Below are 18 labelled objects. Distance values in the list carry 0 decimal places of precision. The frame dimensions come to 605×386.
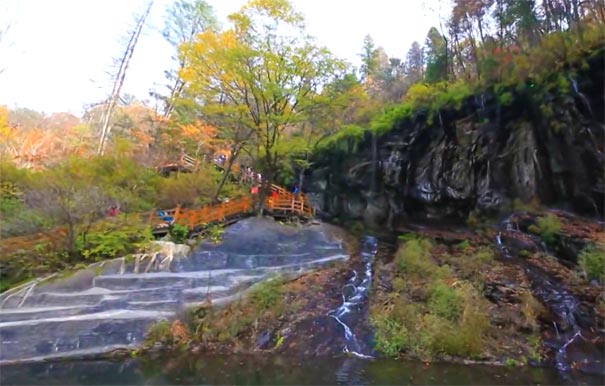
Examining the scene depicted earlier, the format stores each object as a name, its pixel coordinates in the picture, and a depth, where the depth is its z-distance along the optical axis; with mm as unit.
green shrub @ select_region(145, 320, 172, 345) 10250
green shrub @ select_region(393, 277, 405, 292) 11810
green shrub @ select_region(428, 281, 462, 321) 10141
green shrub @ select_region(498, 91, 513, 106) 14859
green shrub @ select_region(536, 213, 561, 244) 13367
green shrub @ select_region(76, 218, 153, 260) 12562
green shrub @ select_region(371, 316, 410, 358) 9359
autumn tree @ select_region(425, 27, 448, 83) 20031
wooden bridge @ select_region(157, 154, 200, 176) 20703
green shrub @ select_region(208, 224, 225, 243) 14469
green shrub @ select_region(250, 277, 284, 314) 11312
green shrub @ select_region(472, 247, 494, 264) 13073
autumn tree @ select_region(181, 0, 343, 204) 15883
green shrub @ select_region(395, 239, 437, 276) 12570
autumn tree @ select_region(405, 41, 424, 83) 25344
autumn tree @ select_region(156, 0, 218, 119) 24984
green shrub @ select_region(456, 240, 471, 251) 14498
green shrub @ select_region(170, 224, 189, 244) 14254
